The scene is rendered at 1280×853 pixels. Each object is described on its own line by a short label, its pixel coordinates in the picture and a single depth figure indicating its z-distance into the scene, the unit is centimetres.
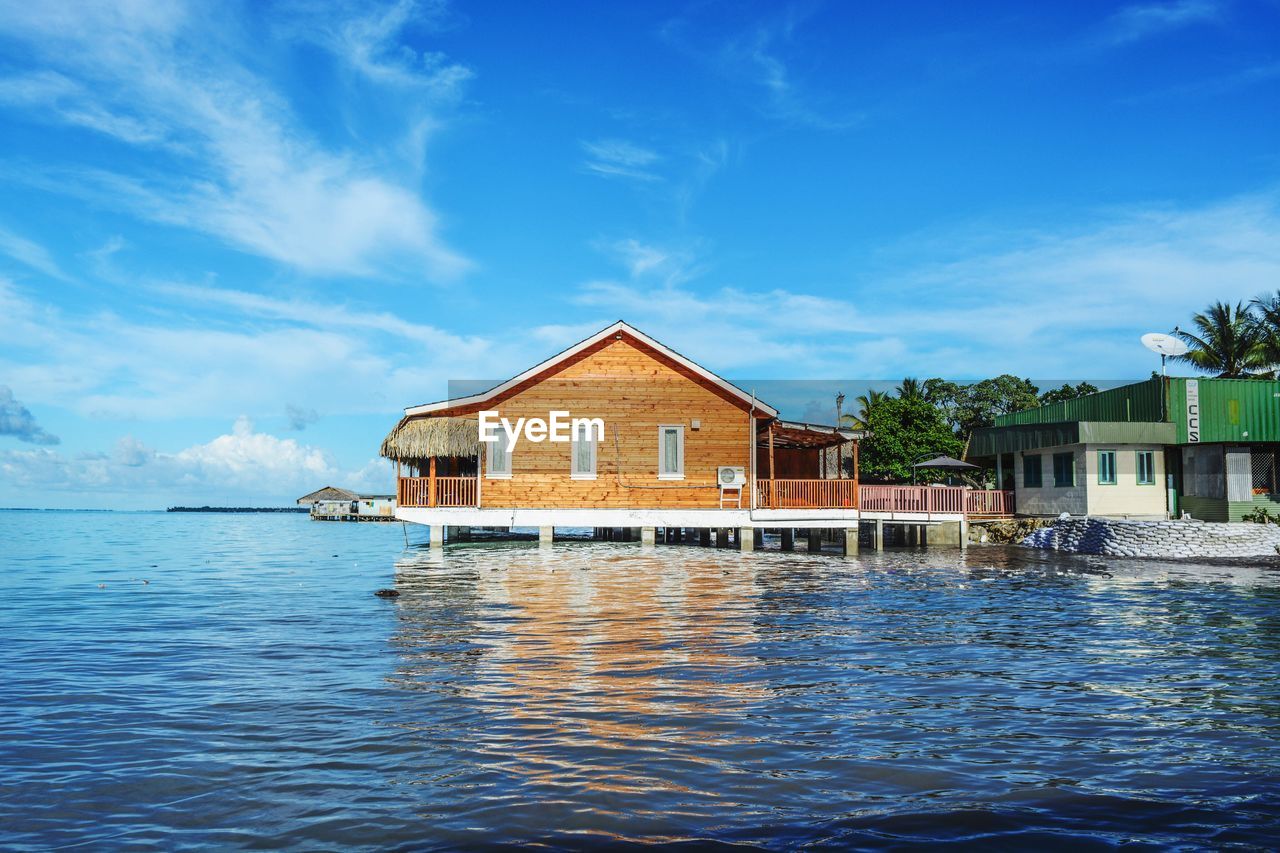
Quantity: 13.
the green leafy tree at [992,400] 6281
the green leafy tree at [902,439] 4462
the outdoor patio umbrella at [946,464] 3866
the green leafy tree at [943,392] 6475
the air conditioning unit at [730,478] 3017
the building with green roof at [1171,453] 3359
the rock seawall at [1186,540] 2988
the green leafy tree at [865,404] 5800
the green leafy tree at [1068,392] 6076
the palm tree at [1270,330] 4294
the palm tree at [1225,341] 4569
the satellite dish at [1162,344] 3659
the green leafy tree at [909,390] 5980
